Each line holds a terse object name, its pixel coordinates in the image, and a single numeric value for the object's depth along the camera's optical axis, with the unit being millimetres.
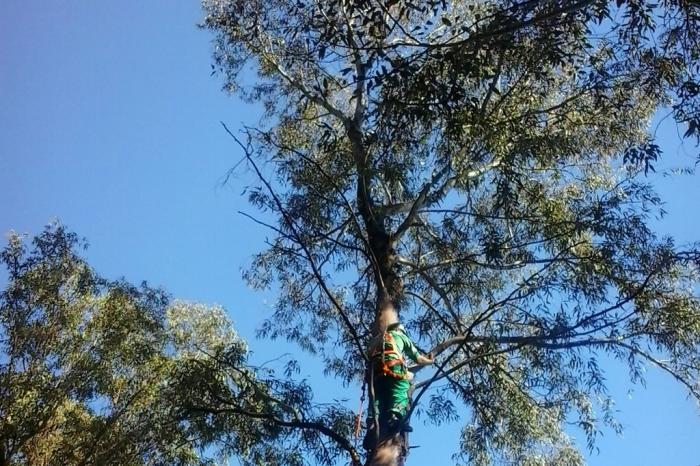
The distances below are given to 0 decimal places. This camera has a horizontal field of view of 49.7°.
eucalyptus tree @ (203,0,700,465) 5027
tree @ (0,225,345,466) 8039
